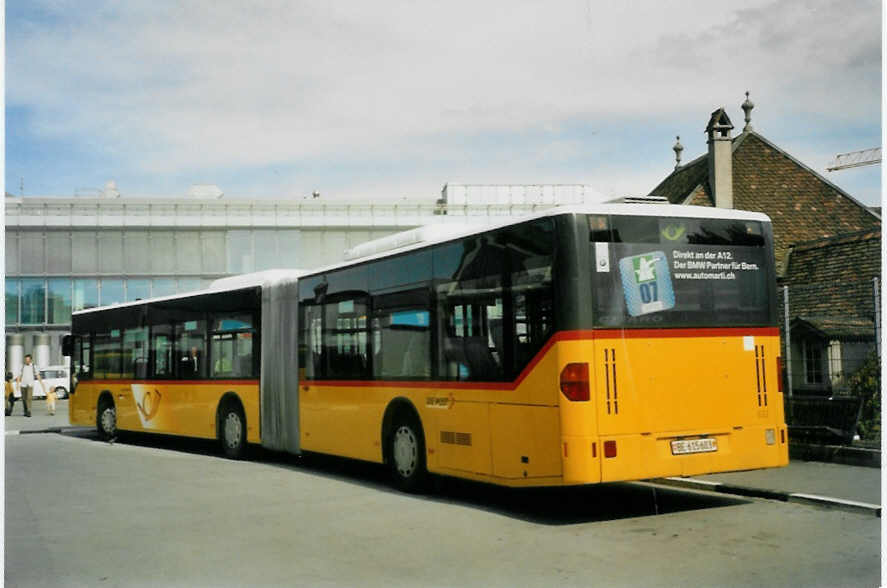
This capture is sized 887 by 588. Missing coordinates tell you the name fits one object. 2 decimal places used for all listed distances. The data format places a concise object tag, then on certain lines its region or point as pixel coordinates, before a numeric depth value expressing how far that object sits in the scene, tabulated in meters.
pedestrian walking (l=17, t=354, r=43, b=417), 31.53
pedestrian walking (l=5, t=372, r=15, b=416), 31.97
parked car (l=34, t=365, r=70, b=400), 47.44
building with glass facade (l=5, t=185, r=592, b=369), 46.06
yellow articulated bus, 9.14
